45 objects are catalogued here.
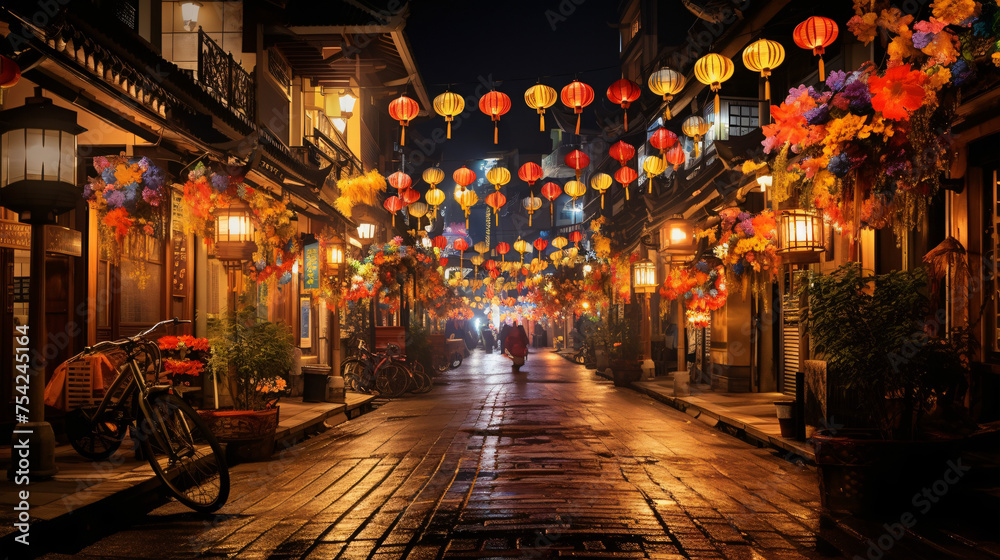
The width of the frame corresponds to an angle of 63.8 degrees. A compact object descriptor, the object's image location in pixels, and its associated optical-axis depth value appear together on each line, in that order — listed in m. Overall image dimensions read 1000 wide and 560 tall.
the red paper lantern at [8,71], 6.98
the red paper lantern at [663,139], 21.27
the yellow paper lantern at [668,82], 16.73
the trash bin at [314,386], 17.67
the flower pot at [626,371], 25.23
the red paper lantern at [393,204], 29.14
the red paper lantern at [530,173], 24.75
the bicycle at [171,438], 7.17
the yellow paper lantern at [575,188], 27.45
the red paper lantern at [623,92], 17.81
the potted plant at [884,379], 7.07
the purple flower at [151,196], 10.10
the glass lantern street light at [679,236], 19.48
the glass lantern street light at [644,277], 23.09
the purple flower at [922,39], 7.43
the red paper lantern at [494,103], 18.19
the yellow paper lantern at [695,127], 20.45
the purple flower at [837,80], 8.10
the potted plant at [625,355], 25.25
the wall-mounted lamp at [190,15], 16.48
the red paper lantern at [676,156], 22.96
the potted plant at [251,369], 10.57
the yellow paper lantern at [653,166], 23.89
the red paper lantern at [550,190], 29.53
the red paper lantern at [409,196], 29.22
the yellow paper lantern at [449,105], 17.75
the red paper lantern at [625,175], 23.42
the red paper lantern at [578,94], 17.64
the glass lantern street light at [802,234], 11.20
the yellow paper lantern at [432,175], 27.32
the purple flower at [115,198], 9.91
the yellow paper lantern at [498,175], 24.64
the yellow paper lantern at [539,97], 17.19
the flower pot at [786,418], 11.34
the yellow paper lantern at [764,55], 13.82
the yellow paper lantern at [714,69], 14.99
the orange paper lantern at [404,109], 19.66
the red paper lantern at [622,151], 22.29
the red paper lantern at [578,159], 22.40
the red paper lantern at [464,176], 25.61
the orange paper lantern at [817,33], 12.52
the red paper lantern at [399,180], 26.66
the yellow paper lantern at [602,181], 28.75
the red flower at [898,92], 7.38
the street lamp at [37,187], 7.78
